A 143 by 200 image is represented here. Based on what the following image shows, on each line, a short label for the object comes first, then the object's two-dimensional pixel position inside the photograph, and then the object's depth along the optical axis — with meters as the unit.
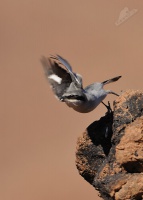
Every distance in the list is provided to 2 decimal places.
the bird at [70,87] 10.77
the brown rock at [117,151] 10.31
